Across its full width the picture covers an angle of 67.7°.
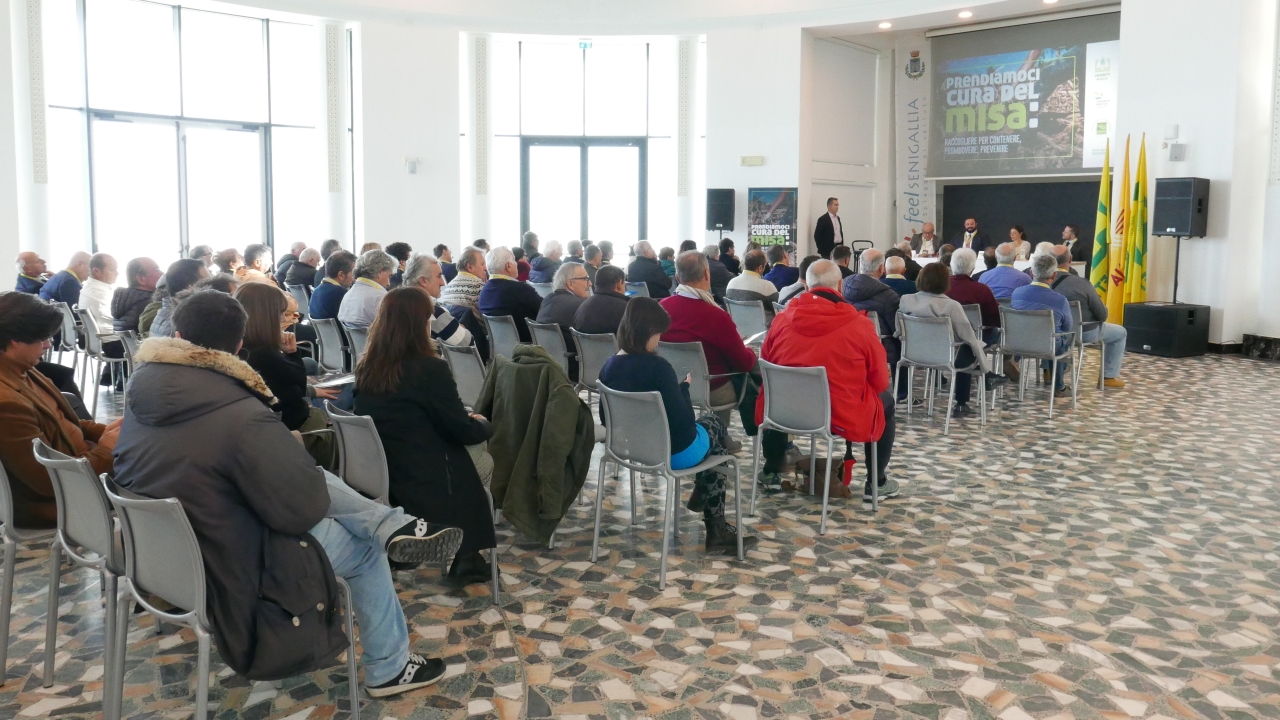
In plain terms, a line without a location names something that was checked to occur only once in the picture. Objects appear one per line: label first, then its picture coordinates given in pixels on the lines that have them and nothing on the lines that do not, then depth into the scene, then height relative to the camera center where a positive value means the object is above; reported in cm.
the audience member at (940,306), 676 -34
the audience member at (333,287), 714 -26
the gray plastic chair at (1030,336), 720 -59
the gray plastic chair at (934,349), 671 -65
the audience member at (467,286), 687 -24
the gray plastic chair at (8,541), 298 -93
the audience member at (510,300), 682 -33
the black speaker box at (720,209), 1535 +75
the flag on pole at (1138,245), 1143 +18
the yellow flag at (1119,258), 1162 +2
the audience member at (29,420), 296 -54
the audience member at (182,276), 549 -15
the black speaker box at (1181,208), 1061 +59
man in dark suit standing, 1517 +40
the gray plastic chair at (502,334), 665 -56
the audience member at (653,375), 406 -51
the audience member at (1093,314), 820 -47
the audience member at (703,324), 543 -39
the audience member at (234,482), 241 -59
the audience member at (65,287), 826 -33
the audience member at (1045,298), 762 -31
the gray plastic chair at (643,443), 392 -80
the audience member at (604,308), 616 -34
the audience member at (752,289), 812 -28
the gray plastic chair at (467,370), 518 -64
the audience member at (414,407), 346 -56
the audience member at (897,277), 805 -16
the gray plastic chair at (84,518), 262 -77
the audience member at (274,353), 353 -38
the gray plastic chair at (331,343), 688 -66
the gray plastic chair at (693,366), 535 -62
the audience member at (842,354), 476 -49
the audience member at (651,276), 913 -20
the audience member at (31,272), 830 -21
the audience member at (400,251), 918 +2
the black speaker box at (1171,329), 1072 -78
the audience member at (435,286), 582 -20
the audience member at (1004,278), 870 -17
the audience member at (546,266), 1017 -13
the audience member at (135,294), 659 -31
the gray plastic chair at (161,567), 233 -81
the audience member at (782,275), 911 -18
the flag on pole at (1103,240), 1185 +24
